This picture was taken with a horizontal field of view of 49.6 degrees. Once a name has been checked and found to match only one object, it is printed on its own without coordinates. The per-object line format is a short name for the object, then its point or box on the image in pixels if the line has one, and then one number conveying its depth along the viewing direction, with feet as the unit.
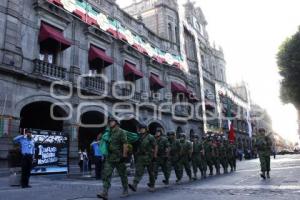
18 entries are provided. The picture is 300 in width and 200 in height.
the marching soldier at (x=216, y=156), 44.93
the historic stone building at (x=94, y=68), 46.37
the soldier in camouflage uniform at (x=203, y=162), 39.91
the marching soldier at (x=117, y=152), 22.53
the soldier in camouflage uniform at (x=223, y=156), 47.42
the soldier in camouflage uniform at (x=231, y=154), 50.16
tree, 77.66
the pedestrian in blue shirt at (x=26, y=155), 29.22
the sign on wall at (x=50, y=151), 38.75
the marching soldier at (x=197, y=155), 39.24
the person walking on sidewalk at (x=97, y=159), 40.42
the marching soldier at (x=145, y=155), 25.96
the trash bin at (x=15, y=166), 30.37
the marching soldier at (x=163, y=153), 30.78
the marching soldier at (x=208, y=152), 43.27
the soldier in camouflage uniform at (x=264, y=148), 34.17
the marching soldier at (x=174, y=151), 33.96
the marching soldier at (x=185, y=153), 34.83
